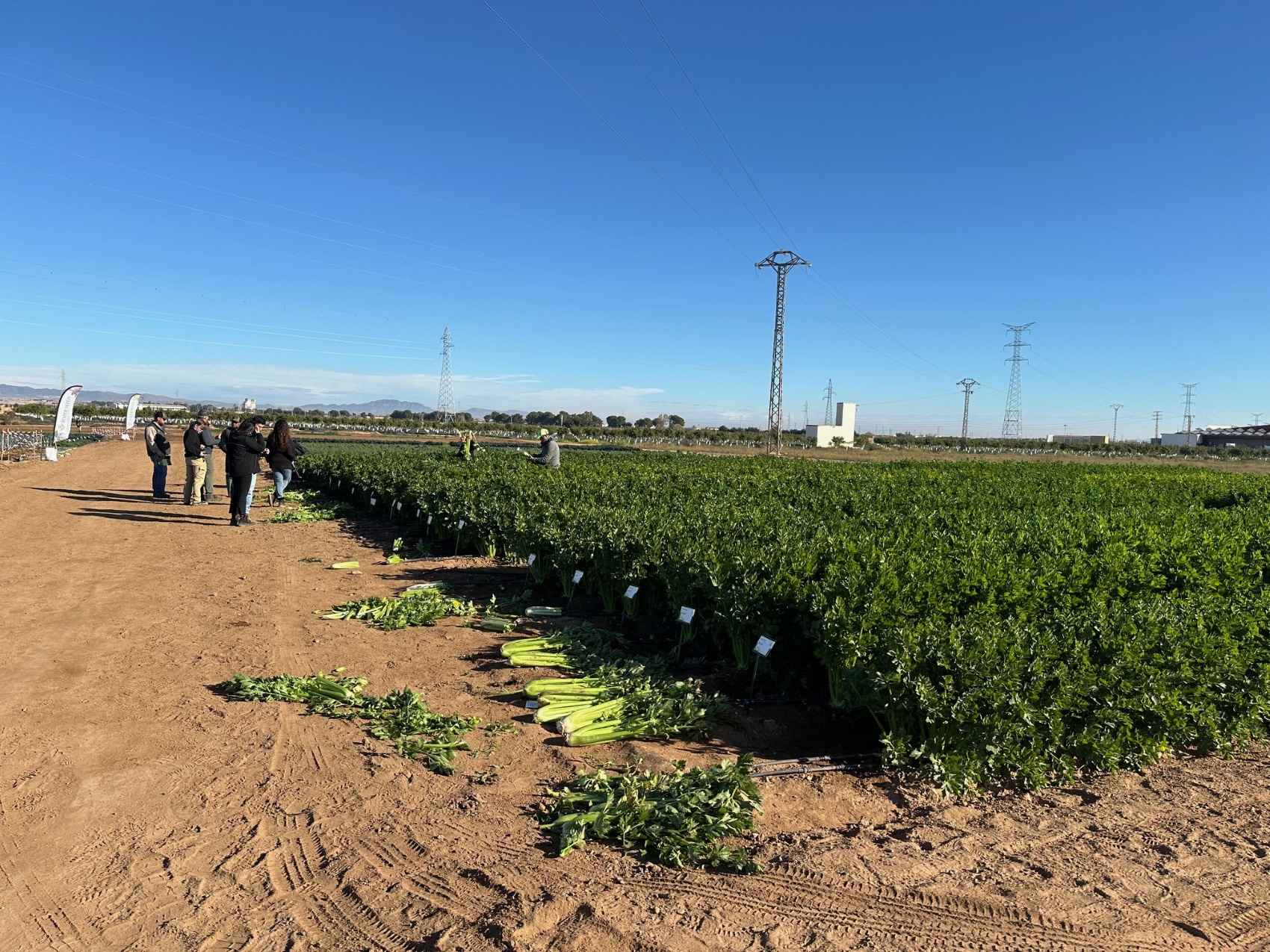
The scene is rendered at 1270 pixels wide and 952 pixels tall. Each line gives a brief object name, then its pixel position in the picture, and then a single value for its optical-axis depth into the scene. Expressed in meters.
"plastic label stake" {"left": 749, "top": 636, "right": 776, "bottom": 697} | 5.61
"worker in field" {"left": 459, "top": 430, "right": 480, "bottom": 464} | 21.19
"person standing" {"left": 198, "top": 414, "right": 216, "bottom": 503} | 17.19
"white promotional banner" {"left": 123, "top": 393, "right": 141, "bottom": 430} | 49.19
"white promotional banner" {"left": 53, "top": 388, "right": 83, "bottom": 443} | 34.22
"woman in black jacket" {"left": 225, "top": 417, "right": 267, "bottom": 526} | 14.49
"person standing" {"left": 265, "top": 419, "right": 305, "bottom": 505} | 16.34
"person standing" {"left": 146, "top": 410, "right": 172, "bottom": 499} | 17.80
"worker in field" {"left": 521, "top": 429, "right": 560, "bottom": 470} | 18.44
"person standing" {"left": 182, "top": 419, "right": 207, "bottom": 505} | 16.81
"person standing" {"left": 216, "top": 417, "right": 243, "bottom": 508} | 14.72
